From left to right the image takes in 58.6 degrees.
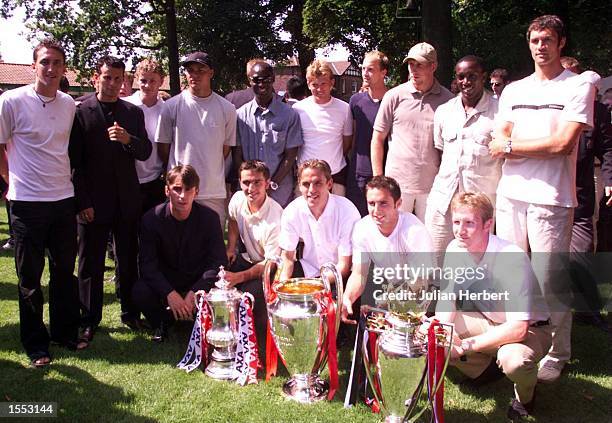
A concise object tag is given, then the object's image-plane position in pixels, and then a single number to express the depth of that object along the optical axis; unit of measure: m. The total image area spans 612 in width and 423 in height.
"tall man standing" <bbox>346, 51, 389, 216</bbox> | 4.75
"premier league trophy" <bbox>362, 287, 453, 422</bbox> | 2.77
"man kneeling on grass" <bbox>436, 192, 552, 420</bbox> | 2.89
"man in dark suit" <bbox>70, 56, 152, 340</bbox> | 3.96
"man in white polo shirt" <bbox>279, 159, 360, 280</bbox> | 3.88
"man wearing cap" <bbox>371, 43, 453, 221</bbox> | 4.20
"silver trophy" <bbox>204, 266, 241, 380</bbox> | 3.59
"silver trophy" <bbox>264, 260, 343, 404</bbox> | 3.18
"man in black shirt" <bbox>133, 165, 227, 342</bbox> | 4.00
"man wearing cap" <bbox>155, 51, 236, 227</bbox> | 4.54
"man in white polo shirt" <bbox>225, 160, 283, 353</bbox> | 4.25
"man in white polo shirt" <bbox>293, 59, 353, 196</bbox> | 4.75
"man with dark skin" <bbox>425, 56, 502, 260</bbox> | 3.76
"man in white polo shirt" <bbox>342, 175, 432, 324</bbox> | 3.51
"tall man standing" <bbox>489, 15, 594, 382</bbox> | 3.17
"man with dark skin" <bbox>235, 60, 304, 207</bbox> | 4.68
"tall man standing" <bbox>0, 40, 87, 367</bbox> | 3.56
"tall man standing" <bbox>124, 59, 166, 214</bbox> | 4.81
